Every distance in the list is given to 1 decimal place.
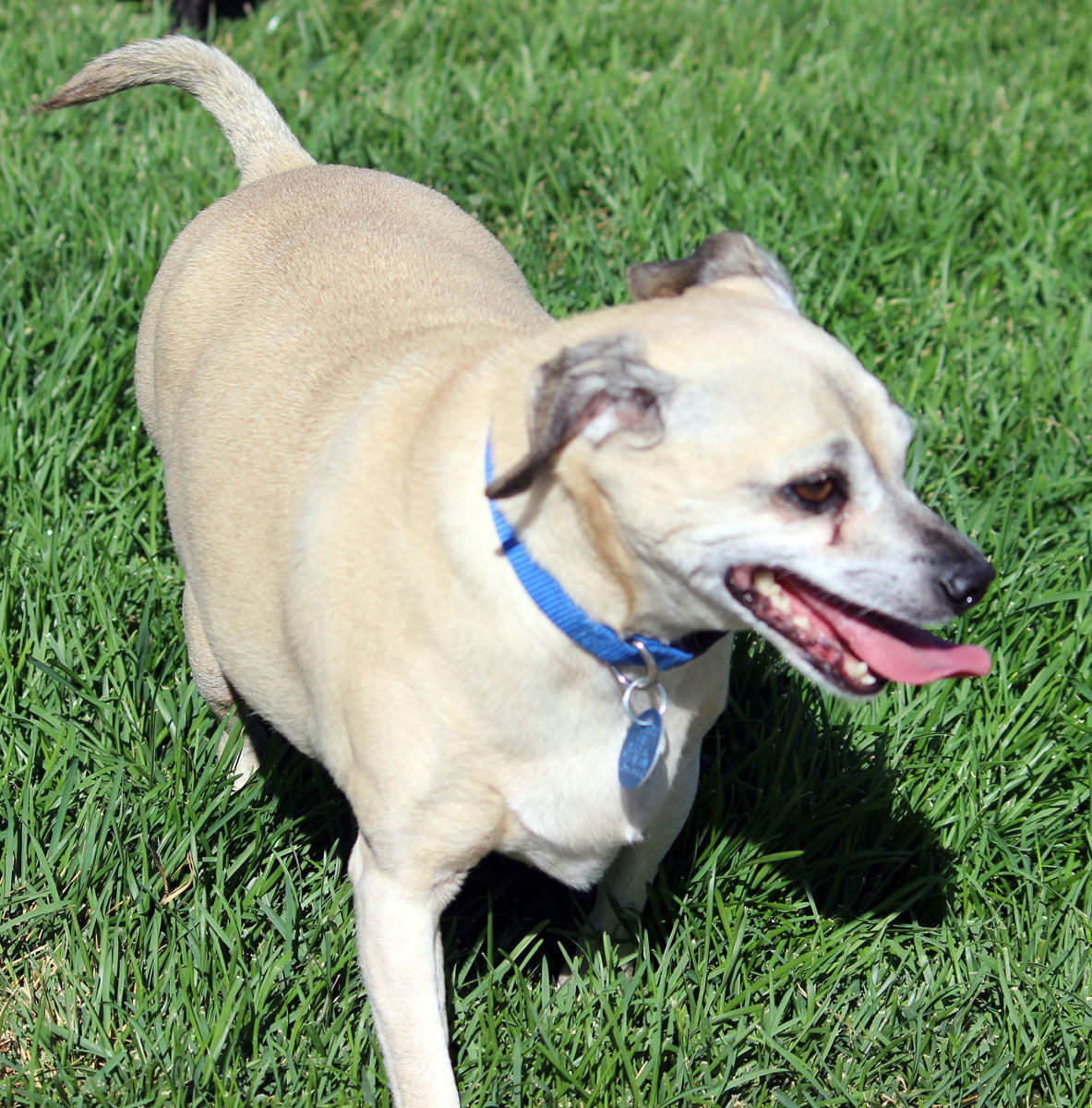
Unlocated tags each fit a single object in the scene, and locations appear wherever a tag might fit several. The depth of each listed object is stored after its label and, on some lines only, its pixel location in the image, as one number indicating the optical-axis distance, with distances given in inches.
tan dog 88.2
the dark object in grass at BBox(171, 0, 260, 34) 243.4
